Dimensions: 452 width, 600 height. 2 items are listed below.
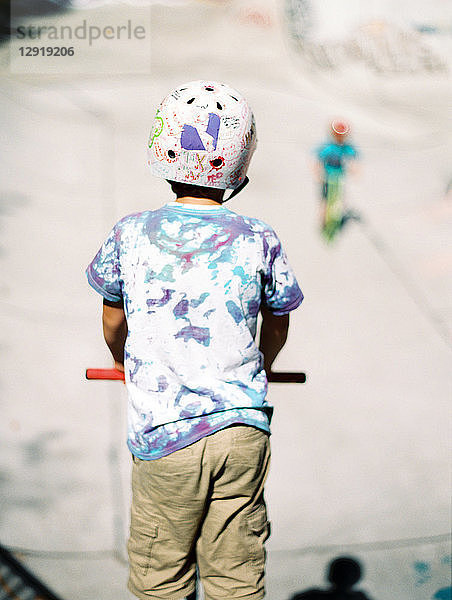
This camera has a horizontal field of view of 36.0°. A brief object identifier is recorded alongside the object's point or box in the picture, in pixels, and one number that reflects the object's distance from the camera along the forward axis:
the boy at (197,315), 1.67
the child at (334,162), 6.58
